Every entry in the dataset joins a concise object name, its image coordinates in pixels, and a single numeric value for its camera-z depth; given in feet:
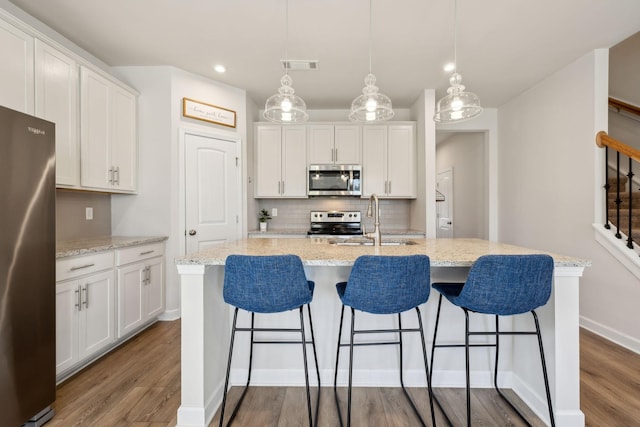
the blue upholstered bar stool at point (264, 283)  4.66
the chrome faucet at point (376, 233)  7.44
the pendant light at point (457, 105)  6.36
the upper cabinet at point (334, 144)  13.34
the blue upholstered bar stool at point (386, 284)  4.64
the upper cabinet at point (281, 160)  13.34
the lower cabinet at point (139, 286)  8.09
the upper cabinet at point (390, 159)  13.23
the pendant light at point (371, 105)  6.49
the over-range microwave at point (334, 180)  13.21
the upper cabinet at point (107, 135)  8.14
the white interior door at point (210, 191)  10.55
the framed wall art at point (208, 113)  10.51
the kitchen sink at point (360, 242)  7.40
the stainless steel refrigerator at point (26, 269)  4.58
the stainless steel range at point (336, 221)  13.83
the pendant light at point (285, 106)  6.63
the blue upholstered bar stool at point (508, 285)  4.59
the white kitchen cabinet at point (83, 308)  6.31
